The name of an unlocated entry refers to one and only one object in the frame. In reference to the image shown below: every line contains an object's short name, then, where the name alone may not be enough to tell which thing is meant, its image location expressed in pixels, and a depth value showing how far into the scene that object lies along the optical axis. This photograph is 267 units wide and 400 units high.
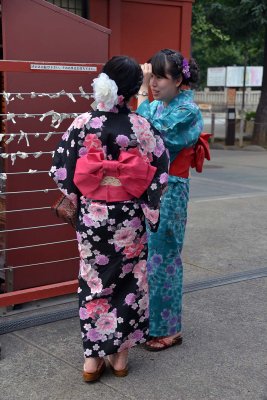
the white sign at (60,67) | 3.42
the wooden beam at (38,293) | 3.57
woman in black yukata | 2.74
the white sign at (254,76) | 31.40
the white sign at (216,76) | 31.44
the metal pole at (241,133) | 16.61
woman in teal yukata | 3.14
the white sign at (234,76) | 27.91
